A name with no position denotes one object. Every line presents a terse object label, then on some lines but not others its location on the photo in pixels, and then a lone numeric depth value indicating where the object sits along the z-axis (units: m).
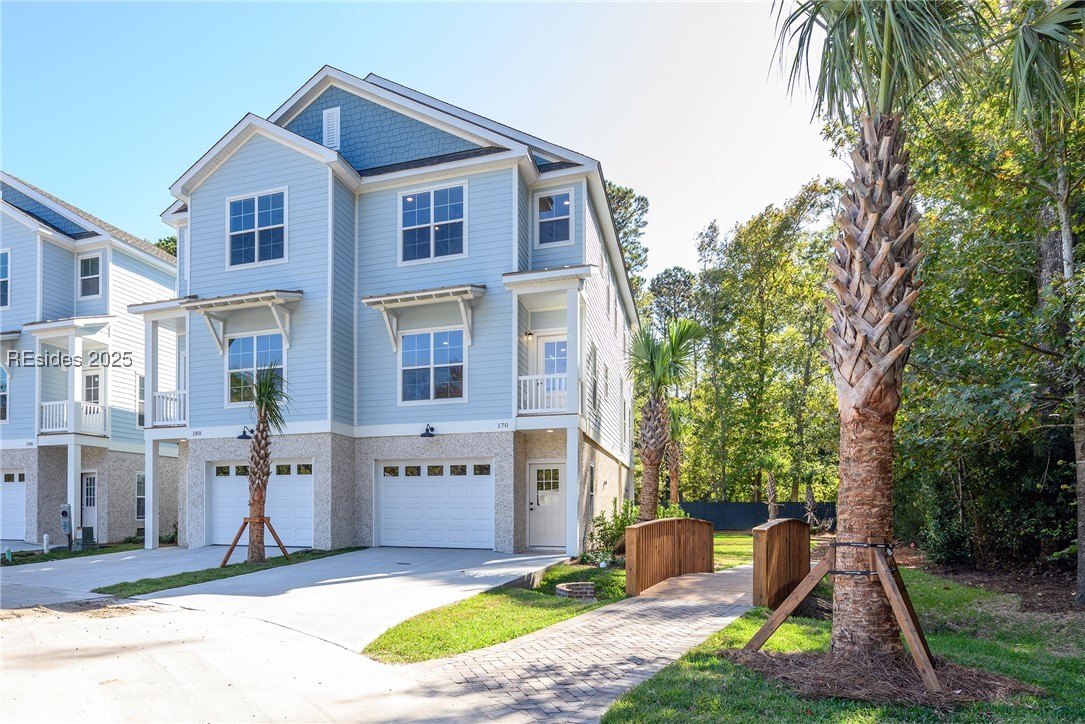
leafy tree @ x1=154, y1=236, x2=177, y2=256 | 38.56
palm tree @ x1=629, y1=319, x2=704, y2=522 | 15.77
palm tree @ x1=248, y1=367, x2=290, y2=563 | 13.83
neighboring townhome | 20.81
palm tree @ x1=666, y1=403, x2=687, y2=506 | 29.92
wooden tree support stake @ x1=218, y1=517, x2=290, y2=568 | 13.35
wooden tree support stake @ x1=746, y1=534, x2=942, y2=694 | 5.72
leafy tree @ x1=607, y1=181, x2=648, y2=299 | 37.91
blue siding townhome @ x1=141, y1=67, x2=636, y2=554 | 16.08
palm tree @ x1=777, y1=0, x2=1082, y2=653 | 6.19
